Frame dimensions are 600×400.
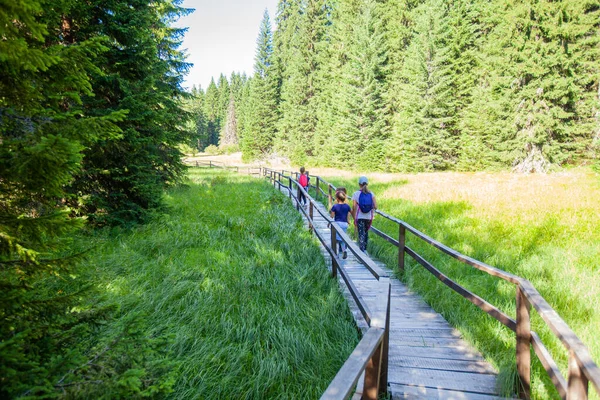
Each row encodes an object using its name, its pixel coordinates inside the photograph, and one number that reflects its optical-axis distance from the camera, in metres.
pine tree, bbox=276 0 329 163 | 40.44
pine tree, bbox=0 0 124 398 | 1.70
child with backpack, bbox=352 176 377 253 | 7.06
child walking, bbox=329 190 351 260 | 7.30
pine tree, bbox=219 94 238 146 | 77.12
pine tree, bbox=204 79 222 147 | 90.88
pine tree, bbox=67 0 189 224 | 7.39
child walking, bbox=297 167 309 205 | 12.89
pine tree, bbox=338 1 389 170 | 30.25
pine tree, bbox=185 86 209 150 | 78.79
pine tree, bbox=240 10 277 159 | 47.38
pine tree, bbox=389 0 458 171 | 25.78
